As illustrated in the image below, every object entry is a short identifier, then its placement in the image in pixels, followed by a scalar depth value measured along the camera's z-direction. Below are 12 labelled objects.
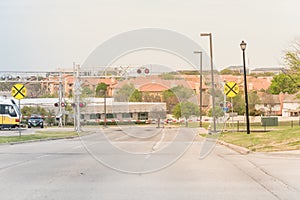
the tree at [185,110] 61.22
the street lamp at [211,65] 41.72
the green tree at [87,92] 78.88
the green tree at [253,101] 89.94
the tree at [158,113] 57.41
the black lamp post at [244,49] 33.12
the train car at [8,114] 57.19
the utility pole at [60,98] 66.94
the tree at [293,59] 39.09
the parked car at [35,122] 68.62
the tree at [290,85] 39.34
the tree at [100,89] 75.81
